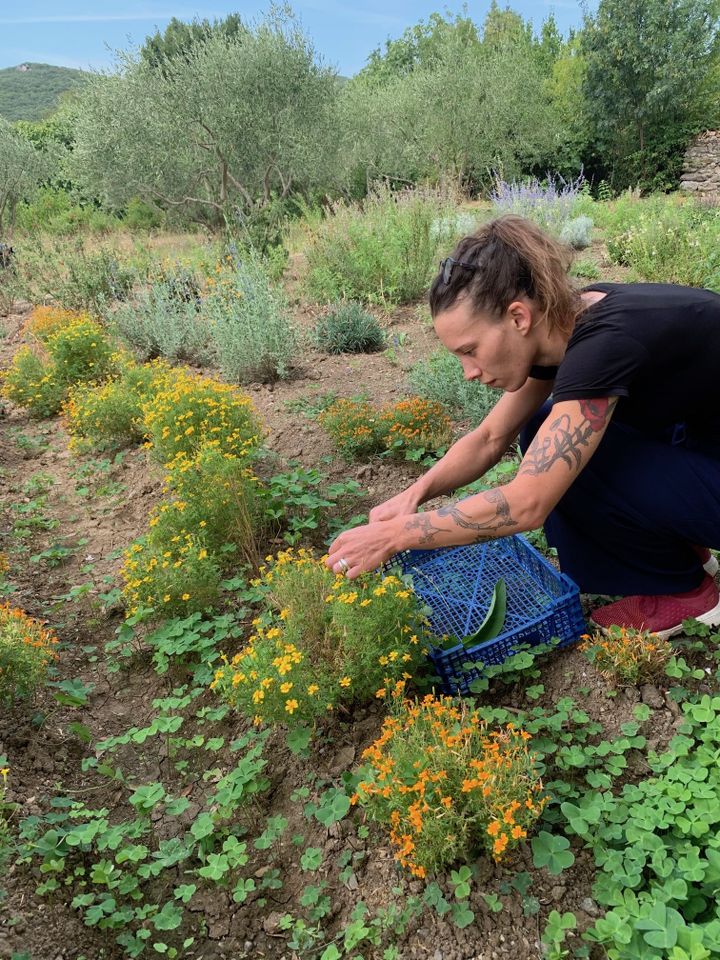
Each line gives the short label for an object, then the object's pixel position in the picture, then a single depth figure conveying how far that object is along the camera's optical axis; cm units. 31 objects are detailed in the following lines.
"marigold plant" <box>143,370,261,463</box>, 347
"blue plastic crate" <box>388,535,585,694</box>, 217
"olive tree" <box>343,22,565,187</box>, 1895
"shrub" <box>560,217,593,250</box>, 878
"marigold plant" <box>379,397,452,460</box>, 390
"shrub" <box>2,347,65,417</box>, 578
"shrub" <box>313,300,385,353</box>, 602
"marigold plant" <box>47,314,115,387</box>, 584
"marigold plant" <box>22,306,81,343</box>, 678
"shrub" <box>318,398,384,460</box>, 395
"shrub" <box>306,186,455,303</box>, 730
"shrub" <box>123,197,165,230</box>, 1808
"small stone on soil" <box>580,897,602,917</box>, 161
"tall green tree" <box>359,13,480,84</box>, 3722
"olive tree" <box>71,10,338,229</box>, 1184
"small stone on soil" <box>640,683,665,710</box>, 206
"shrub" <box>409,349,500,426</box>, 411
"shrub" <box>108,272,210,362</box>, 612
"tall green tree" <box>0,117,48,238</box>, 1555
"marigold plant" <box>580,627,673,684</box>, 209
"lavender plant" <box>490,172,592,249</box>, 806
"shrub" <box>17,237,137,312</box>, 846
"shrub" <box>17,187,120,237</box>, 1850
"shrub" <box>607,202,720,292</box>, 634
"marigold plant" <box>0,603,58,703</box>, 233
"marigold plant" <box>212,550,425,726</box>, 201
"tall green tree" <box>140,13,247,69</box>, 1265
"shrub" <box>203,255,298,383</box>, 542
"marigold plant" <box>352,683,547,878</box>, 160
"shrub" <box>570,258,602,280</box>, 733
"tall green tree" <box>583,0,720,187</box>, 1961
